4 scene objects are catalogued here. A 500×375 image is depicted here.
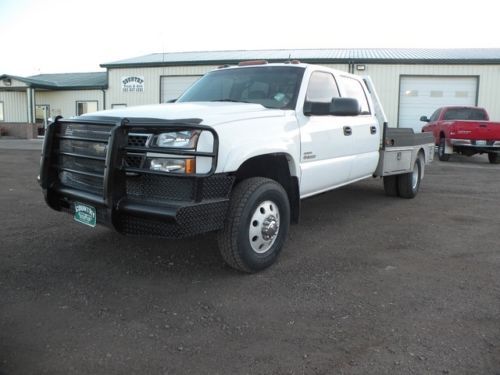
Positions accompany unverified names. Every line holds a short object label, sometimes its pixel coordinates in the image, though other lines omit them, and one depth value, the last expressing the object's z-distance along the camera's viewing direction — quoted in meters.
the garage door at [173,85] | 24.84
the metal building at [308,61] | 21.55
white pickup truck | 3.56
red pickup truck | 14.05
